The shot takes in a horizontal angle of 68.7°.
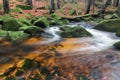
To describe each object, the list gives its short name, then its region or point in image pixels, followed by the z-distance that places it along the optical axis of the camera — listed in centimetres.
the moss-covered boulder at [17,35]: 534
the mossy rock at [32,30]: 581
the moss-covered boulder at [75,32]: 579
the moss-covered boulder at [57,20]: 786
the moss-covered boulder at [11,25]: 608
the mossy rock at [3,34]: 550
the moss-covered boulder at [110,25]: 669
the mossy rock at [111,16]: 938
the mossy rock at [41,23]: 695
